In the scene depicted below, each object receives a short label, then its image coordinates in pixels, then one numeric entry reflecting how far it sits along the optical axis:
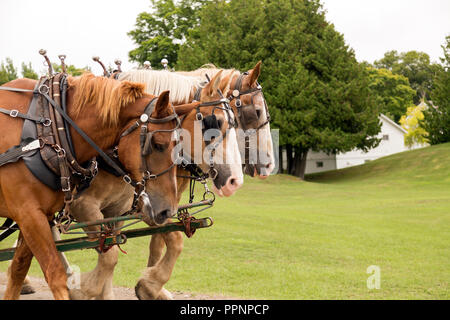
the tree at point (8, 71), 37.08
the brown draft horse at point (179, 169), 5.79
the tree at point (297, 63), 35.75
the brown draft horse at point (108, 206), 5.11
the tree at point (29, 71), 39.50
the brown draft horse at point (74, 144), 3.94
